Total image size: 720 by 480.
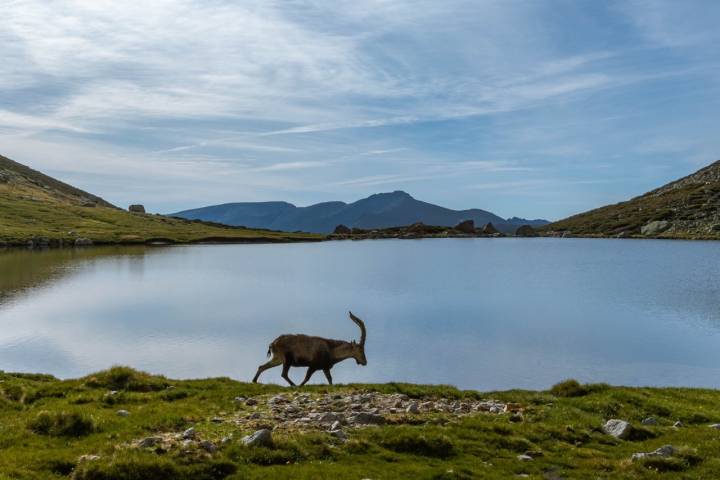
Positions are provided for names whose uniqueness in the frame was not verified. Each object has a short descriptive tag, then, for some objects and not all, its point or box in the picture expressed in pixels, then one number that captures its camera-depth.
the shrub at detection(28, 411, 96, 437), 13.72
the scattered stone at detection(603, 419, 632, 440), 15.46
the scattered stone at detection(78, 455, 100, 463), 11.42
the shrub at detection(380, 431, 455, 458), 13.30
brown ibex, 22.59
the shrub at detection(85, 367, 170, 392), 20.17
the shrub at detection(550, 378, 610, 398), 21.09
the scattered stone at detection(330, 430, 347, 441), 13.73
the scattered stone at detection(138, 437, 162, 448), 12.40
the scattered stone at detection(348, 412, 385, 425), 15.27
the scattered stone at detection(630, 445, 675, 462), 12.93
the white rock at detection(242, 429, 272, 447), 12.61
